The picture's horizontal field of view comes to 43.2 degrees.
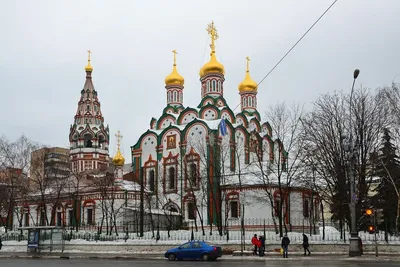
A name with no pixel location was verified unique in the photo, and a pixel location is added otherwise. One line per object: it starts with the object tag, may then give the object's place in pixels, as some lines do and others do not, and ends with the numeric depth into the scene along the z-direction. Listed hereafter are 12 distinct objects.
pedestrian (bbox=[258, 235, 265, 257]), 23.39
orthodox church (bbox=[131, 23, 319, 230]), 38.22
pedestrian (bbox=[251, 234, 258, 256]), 23.74
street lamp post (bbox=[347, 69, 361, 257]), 21.02
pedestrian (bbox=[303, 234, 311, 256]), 23.16
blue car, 21.91
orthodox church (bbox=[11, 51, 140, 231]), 42.75
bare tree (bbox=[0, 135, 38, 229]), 40.16
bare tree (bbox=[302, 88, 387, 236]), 27.13
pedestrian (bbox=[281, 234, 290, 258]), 22.19
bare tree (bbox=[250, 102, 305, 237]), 30.67
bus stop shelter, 29.05
